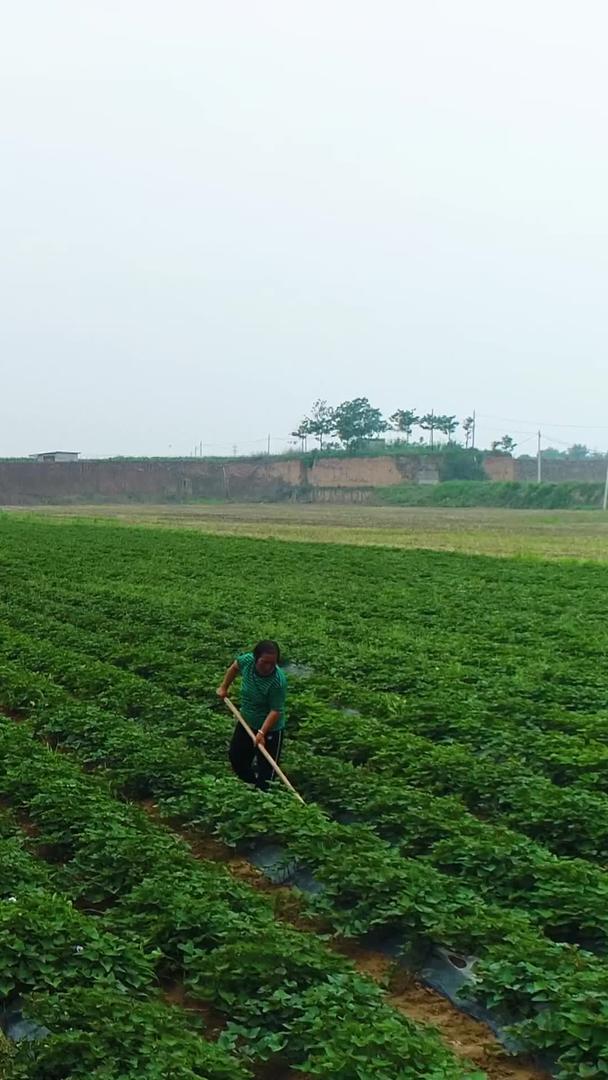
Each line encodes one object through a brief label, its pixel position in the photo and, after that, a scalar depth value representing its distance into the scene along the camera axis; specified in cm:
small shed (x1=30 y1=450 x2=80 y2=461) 10700
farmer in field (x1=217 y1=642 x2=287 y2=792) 828
